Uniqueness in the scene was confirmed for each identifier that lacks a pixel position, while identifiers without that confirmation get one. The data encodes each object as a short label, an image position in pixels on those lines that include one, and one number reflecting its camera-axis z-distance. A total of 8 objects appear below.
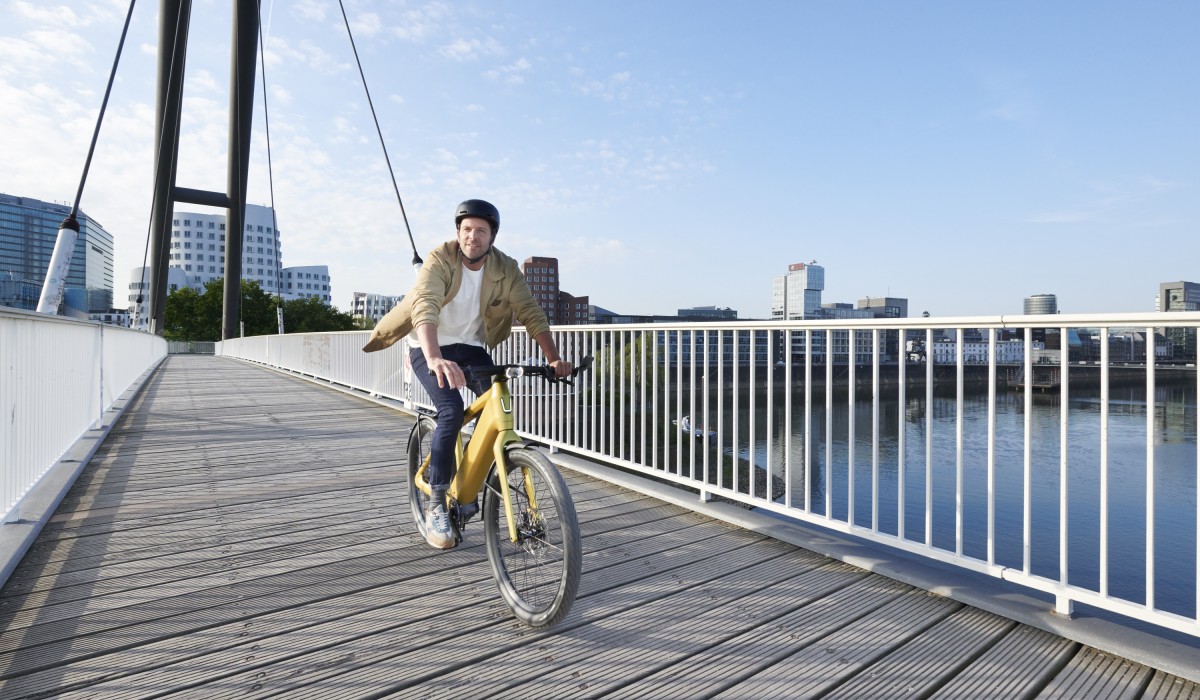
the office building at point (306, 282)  125.81
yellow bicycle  1.99
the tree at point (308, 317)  68.56
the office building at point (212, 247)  107.06
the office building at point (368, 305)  131.93
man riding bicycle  2.42
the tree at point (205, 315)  62.94
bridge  1.79
